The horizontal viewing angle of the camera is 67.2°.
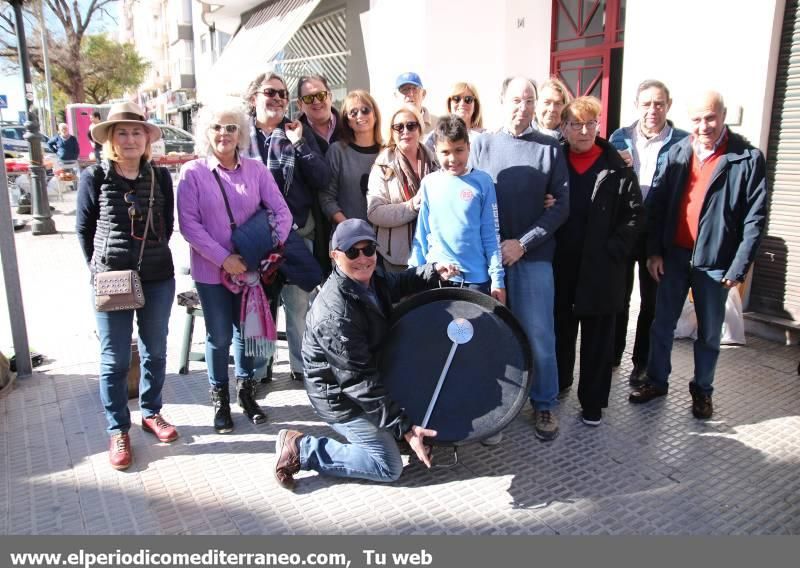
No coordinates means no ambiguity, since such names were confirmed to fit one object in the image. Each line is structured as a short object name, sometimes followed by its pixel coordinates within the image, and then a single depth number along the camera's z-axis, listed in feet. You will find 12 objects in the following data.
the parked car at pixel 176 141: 73.87
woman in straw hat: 9.98
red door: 23.22
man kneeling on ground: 9.05
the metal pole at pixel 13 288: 13.23
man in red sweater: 11.12
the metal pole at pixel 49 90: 61.61
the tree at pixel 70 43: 95.61
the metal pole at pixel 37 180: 31.52
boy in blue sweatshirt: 10.37
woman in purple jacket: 10.74
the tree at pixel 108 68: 128.67
